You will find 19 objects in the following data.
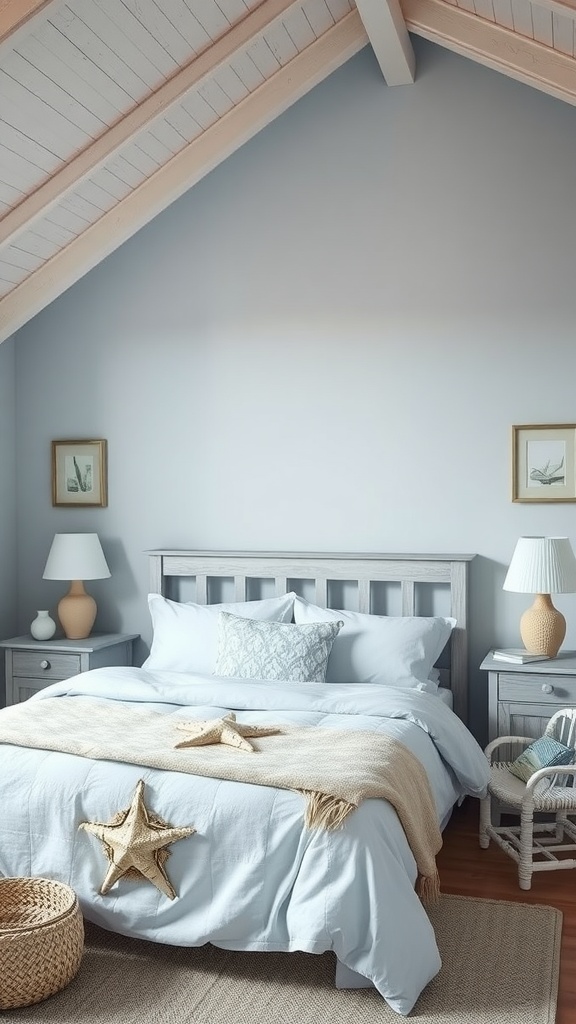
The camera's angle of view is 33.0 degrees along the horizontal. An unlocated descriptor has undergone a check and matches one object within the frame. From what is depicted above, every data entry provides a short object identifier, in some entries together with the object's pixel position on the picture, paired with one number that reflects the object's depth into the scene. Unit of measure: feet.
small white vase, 15.28
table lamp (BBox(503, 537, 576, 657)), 12.44
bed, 8.44
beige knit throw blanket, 8.75
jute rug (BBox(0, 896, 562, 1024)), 8.29
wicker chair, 10.89
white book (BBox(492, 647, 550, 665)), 12.68
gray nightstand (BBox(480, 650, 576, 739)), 12.43
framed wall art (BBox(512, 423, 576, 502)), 13.64
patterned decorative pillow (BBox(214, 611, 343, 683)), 12.65
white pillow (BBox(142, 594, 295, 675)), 13.73
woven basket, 8.27
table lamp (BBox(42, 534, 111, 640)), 15.12
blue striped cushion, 11.27
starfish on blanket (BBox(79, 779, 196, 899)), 8.89
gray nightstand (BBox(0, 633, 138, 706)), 14.76
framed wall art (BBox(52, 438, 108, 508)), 16.07
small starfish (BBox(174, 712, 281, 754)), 9.89
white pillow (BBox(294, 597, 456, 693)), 12.84
